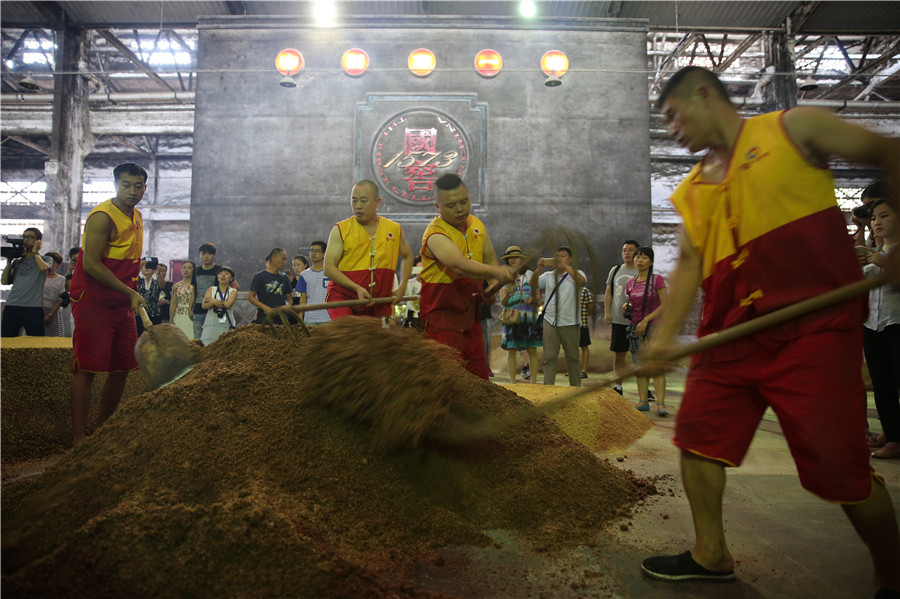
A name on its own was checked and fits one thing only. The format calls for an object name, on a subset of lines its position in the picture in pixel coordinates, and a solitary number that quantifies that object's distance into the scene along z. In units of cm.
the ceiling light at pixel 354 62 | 904
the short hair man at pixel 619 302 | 548
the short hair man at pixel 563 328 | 523
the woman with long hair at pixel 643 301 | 509
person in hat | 580
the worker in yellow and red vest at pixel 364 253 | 368
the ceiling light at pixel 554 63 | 898
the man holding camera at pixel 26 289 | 552
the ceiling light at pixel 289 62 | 908
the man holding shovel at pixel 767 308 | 147
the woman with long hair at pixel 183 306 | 657
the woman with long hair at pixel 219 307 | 596
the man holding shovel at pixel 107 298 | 321
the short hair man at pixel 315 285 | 525
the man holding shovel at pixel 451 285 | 312
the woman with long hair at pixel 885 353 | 328
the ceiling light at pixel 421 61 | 904
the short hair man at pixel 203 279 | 620
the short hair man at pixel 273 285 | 584
